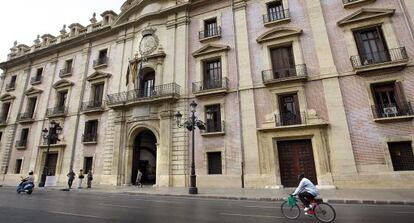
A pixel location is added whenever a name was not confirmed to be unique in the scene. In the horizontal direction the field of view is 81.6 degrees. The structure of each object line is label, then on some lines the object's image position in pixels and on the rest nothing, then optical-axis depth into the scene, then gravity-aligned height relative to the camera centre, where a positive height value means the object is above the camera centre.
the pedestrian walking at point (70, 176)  16.74 +0.48
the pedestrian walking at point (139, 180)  16.94 +0.08
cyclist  6.20 -0.41
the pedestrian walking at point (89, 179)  17.31 +0.25
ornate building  13.07 +5.45
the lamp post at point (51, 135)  18.14 +3.80
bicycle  5.87 -0.88
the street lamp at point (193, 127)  12.09 +2.90
